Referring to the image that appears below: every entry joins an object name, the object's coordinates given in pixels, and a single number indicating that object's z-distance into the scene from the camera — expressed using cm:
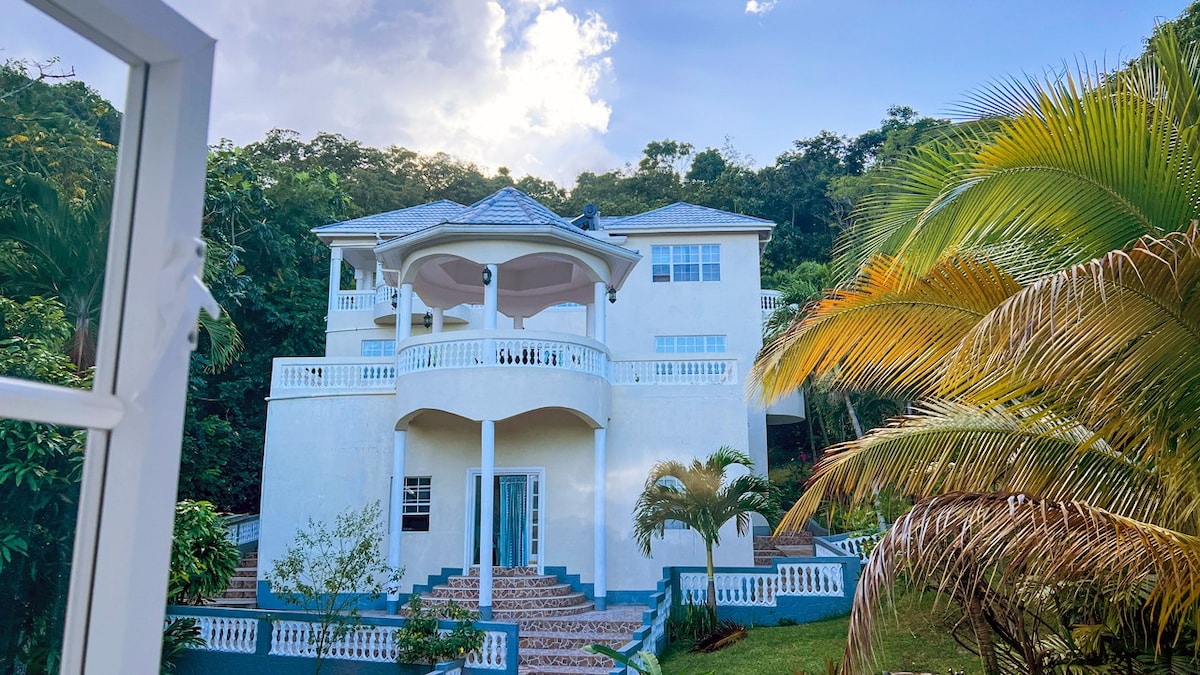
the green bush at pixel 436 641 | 1135
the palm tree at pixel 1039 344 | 432
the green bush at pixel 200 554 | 1148
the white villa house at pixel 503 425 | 1532
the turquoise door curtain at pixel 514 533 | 1655
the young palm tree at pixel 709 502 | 1362
